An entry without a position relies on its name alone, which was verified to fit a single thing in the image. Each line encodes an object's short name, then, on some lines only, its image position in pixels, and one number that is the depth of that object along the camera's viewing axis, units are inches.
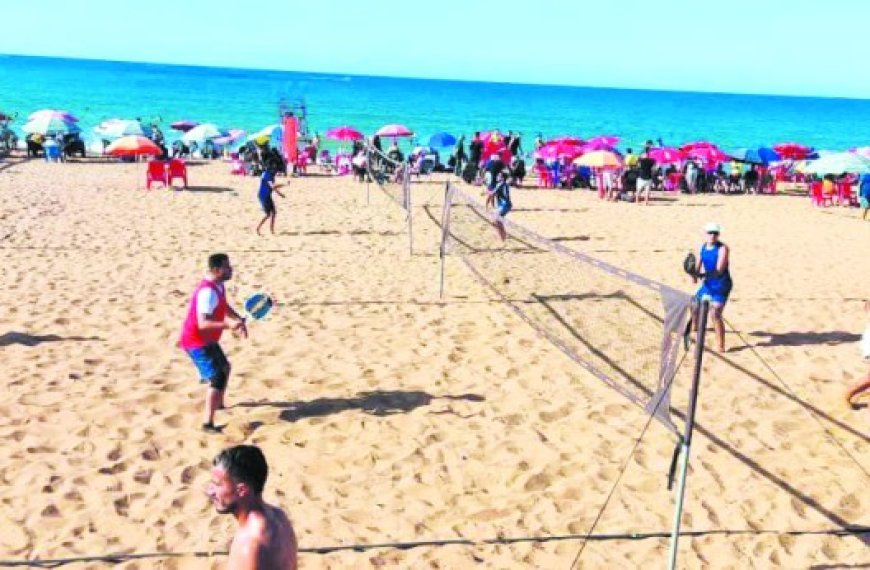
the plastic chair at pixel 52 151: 1062.4
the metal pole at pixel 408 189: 519.2
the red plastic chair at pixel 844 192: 929.4
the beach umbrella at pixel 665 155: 988.9
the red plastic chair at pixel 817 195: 911.7
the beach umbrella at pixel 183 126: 1427.2
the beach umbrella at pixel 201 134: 1150.3
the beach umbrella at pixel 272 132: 1116.3
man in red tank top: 233.5
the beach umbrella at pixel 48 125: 1035.3
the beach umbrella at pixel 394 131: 1144.1
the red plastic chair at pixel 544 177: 987.9
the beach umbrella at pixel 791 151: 1108.8
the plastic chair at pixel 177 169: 825.5
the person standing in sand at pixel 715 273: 329.4
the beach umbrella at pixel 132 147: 813.4
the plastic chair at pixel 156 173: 809.5
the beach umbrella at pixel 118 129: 1140.1
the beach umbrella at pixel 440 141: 1238.4
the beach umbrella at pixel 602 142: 978.7
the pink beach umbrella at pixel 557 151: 958.5
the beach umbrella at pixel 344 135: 1103.6
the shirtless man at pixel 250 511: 115.0
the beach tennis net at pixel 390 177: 561.6
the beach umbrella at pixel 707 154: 1001.5
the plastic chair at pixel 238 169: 1008.6
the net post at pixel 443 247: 408.2
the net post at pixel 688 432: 156.9
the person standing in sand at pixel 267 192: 549.6
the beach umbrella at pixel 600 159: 839.7
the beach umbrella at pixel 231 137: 1209.7
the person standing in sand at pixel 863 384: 275.1
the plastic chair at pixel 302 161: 1041.5
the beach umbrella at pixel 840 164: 839.0
